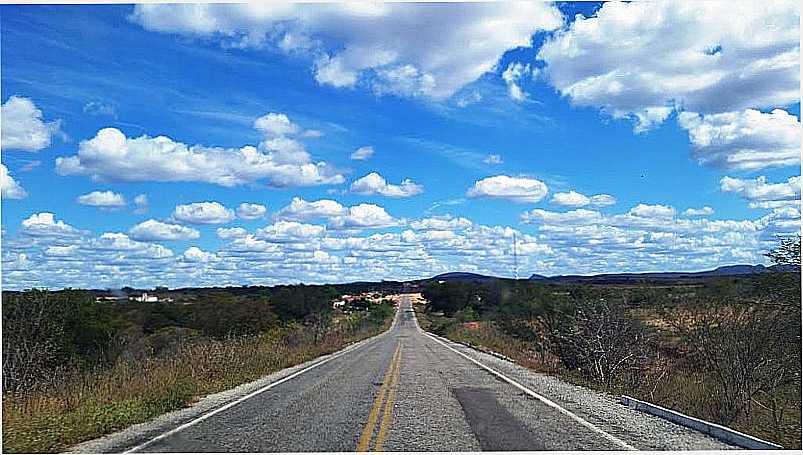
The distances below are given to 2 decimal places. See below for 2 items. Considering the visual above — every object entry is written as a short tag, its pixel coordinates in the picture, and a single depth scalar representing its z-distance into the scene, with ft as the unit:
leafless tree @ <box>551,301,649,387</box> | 76.78
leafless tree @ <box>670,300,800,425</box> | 51.93
